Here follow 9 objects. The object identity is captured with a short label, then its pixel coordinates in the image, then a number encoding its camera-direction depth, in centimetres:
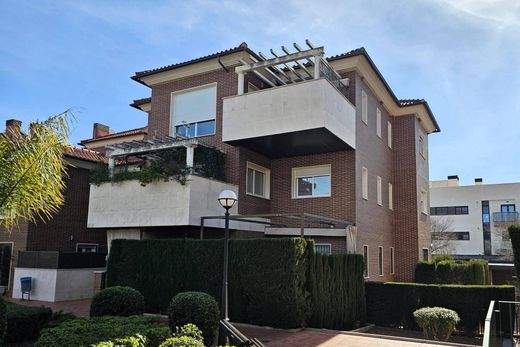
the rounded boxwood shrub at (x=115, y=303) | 1065
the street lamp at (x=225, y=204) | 1059
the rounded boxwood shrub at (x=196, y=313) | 930
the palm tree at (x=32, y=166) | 773
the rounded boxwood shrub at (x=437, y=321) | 1367
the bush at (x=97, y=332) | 698
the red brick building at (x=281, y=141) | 1550
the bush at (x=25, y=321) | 947
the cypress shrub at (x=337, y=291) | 1281
